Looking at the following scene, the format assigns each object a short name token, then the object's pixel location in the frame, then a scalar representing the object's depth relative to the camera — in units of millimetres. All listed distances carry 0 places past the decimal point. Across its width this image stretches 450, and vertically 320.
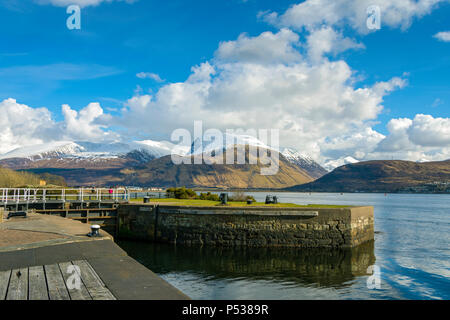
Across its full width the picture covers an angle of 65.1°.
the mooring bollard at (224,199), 32312
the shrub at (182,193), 50984
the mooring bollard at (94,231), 15789
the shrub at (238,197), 49656
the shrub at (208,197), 47369
